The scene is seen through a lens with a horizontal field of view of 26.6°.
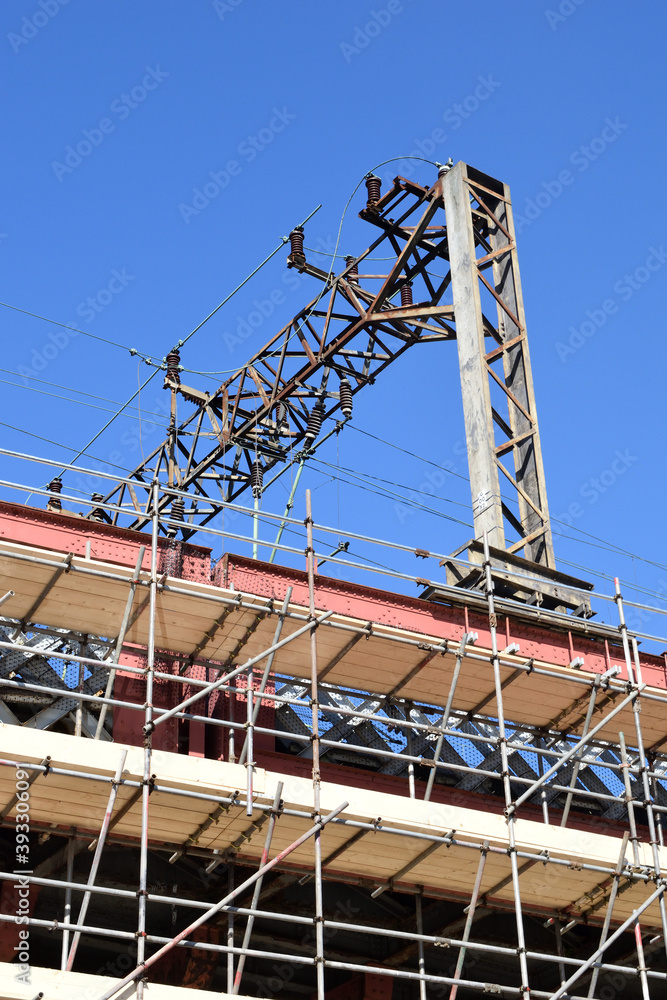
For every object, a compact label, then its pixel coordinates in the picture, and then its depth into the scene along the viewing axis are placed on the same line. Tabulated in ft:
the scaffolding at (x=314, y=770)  48.21
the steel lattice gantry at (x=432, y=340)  66.80
